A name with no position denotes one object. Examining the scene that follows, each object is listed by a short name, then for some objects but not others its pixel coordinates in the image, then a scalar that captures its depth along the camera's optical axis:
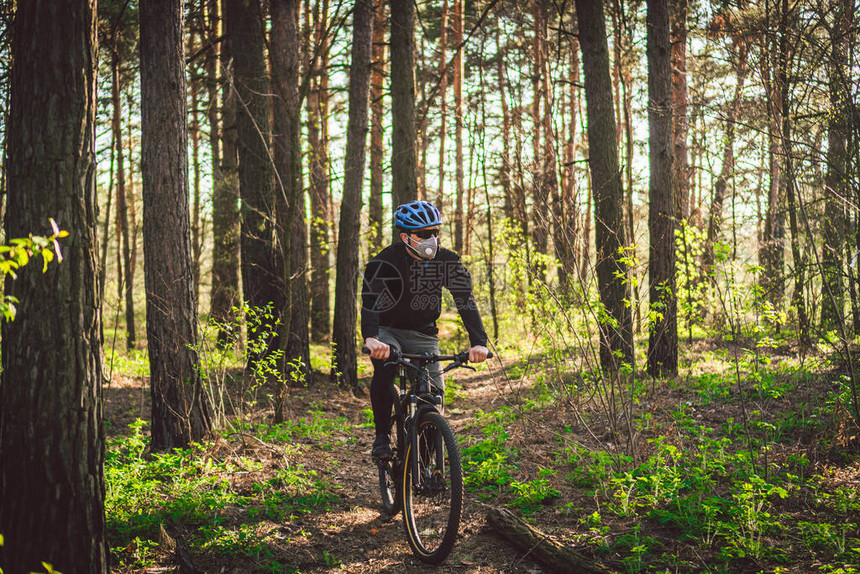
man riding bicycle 4.30
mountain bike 3.68
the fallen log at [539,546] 3.54
